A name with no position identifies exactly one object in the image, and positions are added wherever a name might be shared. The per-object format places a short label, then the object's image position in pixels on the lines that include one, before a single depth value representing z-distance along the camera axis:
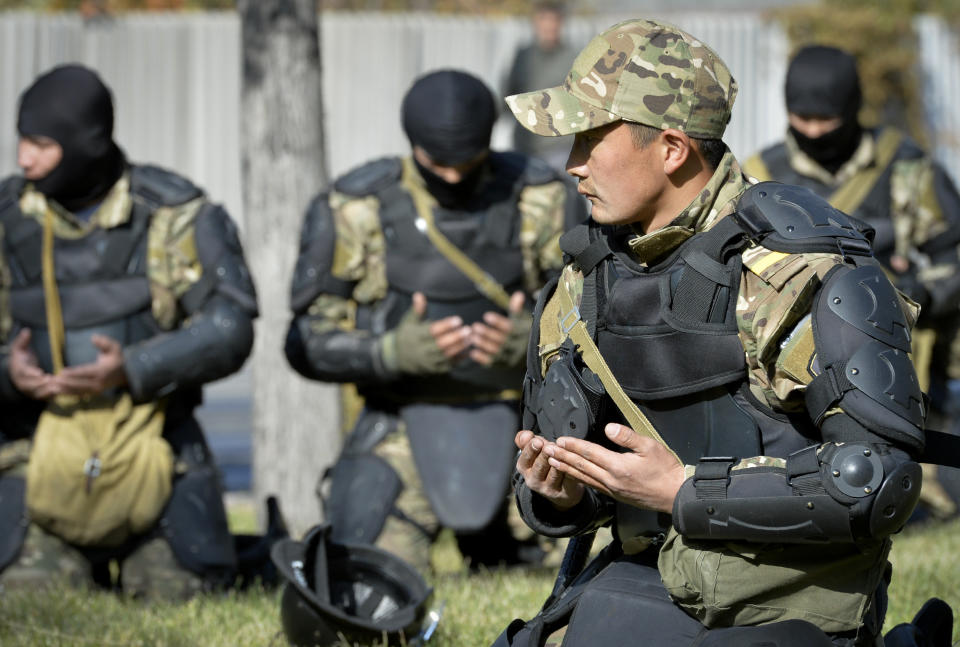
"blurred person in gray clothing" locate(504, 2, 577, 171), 26.92
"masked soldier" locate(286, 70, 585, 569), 11.98
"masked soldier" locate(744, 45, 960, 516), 13.82
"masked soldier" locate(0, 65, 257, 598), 11.47
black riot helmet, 9.34
